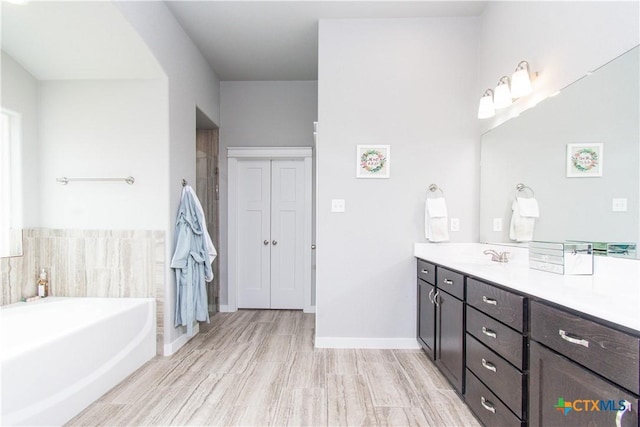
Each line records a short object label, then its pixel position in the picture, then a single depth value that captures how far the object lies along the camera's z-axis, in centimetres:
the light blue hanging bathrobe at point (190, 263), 258
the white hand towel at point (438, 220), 254
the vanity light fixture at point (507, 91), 200
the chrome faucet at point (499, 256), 218
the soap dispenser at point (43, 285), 250
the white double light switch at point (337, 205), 270
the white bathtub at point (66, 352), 148
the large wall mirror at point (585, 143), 135
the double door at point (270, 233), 388
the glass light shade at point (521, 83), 198
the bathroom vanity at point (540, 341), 88
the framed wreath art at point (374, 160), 268
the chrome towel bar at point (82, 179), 246
